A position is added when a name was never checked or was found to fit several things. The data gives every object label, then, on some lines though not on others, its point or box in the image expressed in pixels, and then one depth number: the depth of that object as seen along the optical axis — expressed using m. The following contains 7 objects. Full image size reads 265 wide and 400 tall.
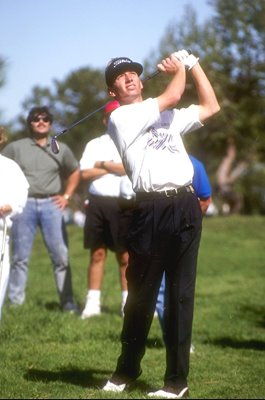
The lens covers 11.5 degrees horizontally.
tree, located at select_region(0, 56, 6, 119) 43.47
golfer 8.87
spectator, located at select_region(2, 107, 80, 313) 16.35
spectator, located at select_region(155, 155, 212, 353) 11.50
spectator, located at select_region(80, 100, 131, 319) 15.23
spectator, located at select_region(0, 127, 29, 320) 11.01
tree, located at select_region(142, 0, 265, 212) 72.54
